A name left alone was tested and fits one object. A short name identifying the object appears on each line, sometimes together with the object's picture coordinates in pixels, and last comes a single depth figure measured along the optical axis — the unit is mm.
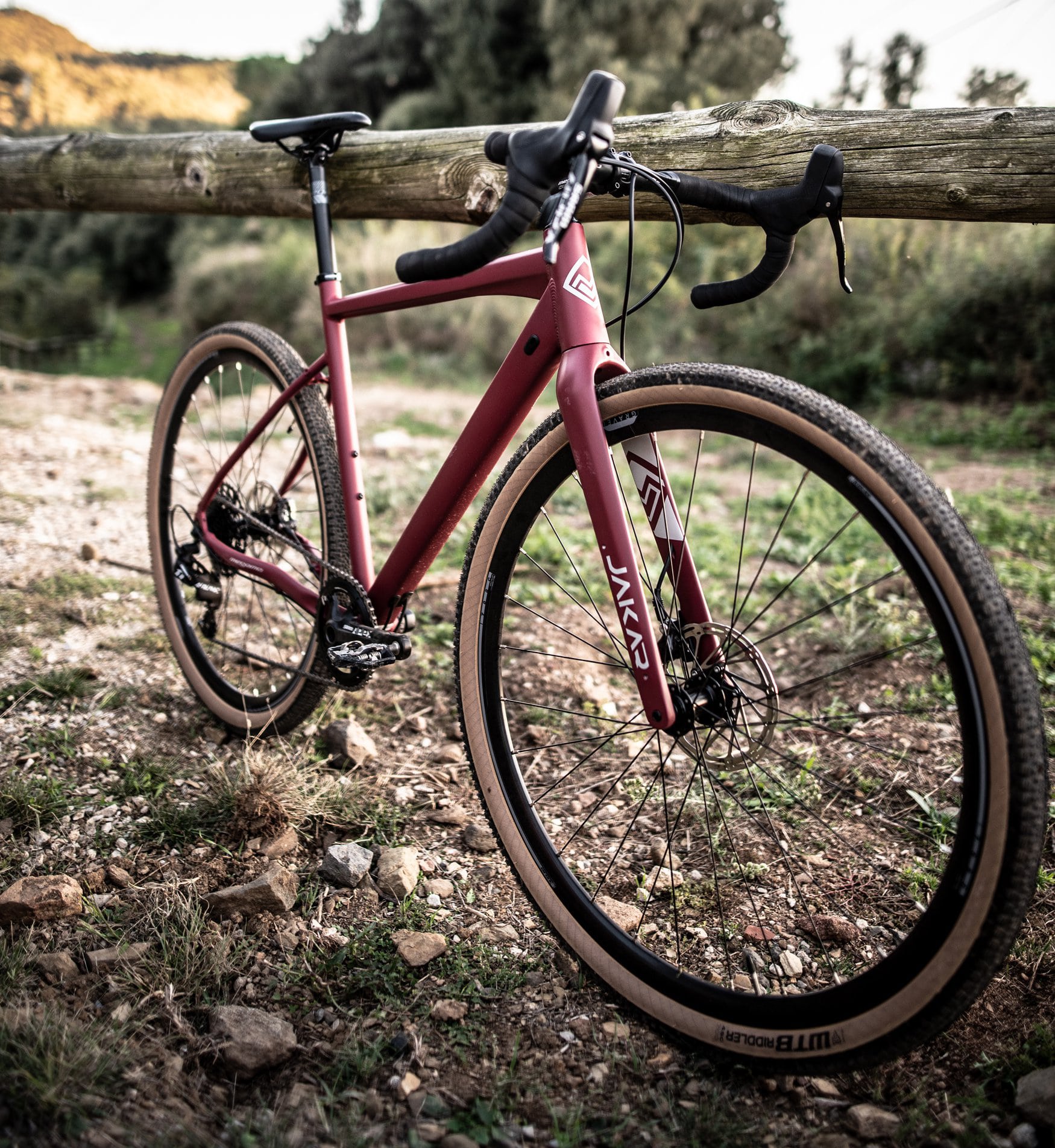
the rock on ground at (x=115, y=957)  1587
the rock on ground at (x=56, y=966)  1556
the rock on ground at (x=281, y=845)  1938
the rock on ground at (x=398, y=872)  1844
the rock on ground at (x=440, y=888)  1862
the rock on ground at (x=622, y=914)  1744
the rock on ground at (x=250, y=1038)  1393
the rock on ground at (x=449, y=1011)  1533
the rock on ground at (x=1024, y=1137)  1266
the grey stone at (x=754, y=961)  1673
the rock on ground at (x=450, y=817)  2109
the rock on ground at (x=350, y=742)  2309
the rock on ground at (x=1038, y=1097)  1276
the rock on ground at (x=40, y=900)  1673
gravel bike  1217
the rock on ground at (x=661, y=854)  1966
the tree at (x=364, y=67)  18688
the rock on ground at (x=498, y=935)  1740
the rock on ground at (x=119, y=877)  1822
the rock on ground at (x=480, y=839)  2021
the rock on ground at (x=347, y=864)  1871
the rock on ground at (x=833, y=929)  1721
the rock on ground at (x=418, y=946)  1651
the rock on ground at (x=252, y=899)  1742
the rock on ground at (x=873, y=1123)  1300
